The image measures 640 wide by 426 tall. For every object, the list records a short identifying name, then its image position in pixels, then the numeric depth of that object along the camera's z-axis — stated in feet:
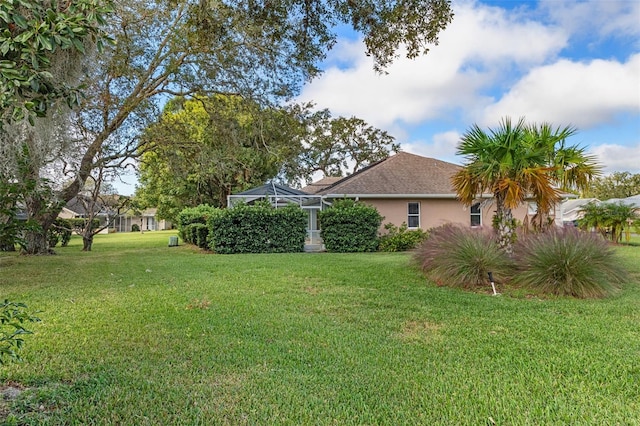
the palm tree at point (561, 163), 28.45
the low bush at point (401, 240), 51.90
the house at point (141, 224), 166.20
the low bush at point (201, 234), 56.65
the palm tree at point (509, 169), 26.55
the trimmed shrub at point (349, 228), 50.98
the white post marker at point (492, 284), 22.86
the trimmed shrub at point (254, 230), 49.57
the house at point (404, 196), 57.41
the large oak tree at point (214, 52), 21.07
